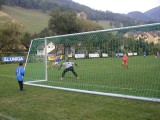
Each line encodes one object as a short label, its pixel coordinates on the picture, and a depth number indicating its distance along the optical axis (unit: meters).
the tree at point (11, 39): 35.91
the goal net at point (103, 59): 7.39
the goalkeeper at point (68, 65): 11.84
